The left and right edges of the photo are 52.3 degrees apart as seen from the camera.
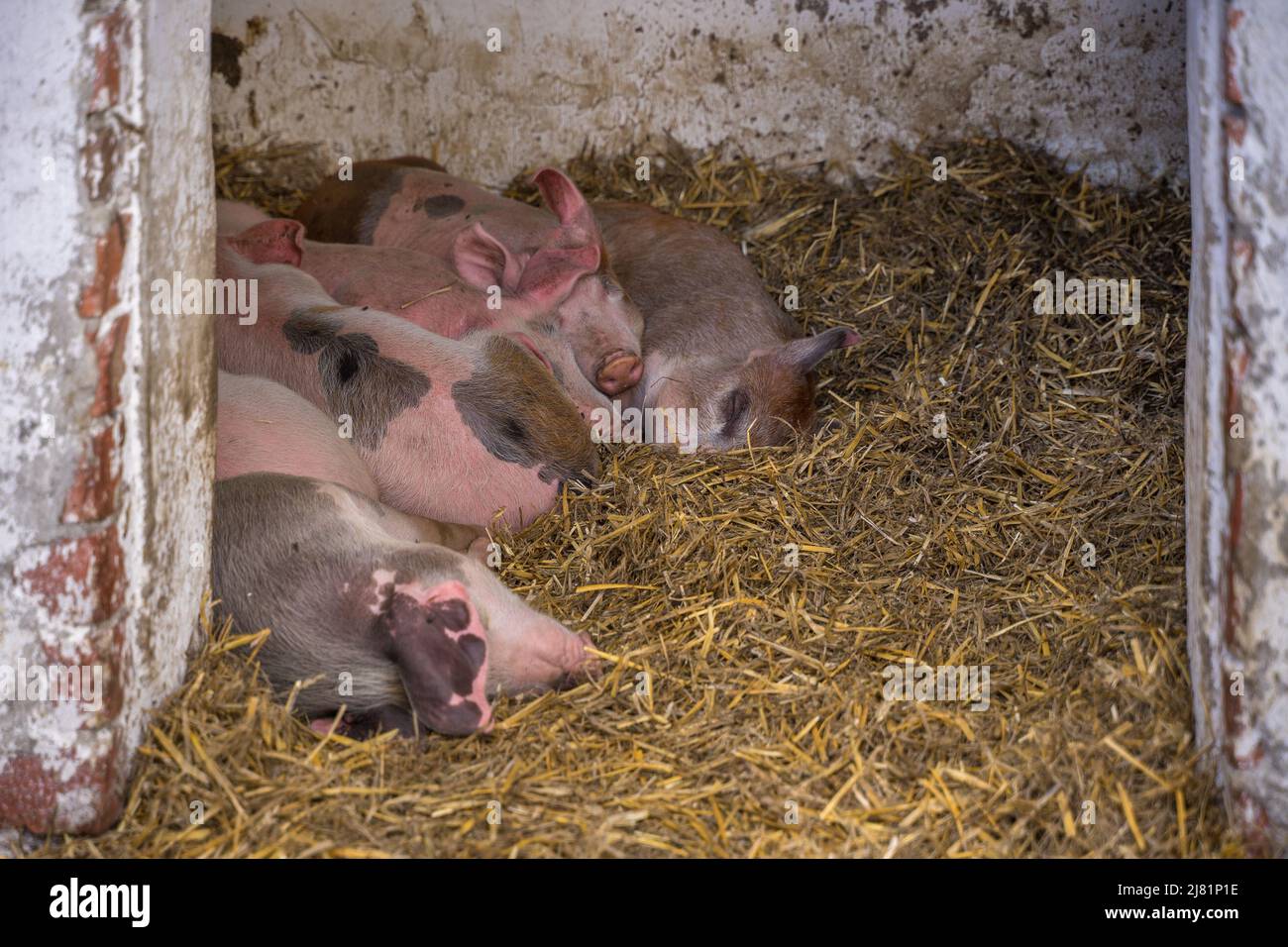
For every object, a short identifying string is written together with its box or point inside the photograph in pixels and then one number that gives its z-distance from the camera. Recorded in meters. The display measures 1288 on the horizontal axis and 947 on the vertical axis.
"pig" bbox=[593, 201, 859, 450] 4.09
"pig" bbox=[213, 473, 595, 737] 2.61
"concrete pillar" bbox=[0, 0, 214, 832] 2.31
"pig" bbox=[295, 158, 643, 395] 4.09
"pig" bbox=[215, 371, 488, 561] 3.11
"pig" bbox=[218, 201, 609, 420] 3.93
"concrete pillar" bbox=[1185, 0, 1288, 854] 2.29
